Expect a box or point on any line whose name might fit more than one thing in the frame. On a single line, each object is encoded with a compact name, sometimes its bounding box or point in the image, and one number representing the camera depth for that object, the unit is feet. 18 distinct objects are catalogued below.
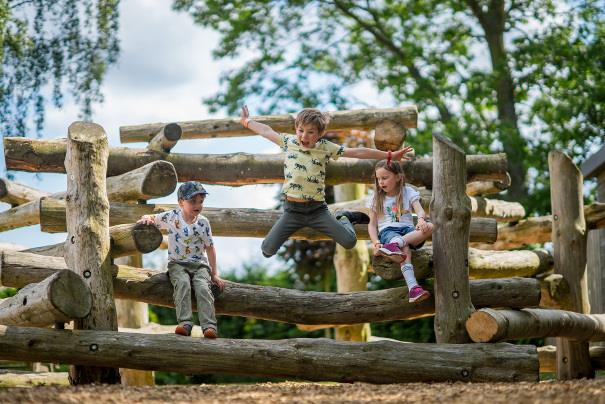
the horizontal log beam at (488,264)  26.22
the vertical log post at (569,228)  34.04
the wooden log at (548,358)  37.58
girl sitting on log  25.84
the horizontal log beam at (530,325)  25.93
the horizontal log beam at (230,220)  28.78
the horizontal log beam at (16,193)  33.42
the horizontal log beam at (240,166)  30.25
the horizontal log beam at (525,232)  38.60
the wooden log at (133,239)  25.61
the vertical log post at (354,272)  39.40
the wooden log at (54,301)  23.38
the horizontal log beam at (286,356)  23.95
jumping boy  26.71
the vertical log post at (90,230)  25.03
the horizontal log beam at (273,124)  32.12
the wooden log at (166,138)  31.12
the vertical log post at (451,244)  26.61
